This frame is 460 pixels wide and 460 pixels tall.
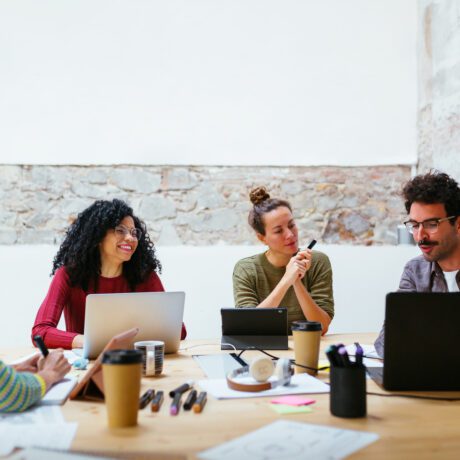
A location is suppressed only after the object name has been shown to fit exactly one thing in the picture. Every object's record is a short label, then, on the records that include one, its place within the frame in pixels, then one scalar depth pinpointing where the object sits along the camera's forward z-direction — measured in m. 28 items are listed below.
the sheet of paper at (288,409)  1.17
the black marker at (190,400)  1.20
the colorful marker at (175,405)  1.16
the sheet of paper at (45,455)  0.91
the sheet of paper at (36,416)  1.12
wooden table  0.96
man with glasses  2.08
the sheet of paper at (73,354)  1.74
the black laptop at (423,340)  1.30
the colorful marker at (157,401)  1.18
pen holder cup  1.14
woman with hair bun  2.46
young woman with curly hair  2.30
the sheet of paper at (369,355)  1.66
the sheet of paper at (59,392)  1.25
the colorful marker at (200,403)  1.17
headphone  1.33
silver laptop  1.68
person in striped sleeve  1.15
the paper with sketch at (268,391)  1.31
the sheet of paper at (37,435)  0.98
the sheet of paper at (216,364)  1.55
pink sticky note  1.23
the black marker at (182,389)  1.29
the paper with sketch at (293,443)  0.93
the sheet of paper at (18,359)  1.77
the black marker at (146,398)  1.21
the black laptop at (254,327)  1.97
